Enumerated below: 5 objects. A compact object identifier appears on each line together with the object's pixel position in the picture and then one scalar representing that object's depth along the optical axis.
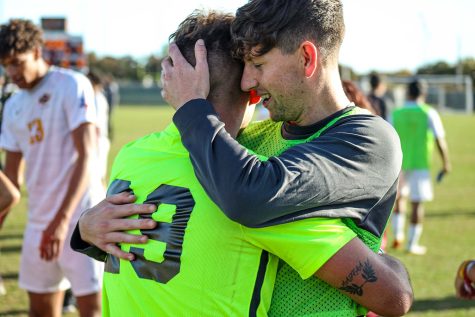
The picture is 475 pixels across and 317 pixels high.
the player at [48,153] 5.06
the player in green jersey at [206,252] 2.04
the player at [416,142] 10.33
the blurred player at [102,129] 8.27
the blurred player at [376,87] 10.49
